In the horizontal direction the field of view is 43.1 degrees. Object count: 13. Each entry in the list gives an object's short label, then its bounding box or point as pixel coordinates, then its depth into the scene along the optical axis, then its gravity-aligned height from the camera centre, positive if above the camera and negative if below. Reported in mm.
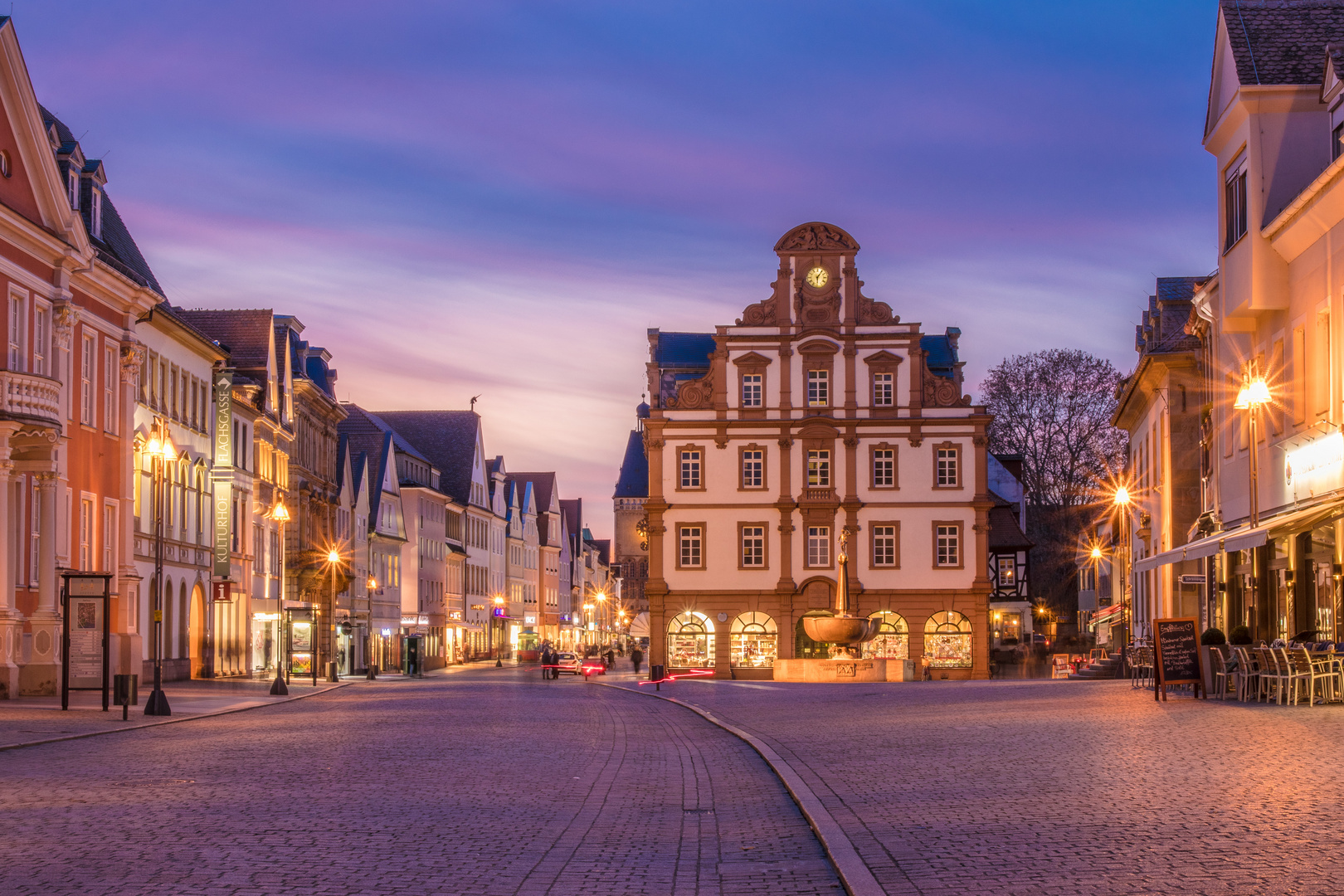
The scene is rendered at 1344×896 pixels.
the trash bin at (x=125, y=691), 28547 -2398
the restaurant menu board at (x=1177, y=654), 28109 -1677
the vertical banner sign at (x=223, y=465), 56344 +2996
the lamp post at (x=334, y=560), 65500 -190
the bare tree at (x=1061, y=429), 75188 +5508
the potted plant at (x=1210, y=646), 28891 -1594
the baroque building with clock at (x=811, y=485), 71812 +2916
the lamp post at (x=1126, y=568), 60688 -622
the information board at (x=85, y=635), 30906 -1497
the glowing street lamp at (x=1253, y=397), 27078 +2499
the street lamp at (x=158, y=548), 30031 +148
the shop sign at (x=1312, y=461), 27641 +1551
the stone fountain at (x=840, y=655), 55219 -3417
